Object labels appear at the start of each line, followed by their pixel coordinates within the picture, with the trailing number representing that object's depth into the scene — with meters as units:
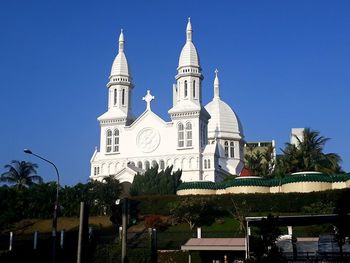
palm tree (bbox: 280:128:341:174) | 65.06
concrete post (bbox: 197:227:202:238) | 39.25
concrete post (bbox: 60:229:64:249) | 37.08
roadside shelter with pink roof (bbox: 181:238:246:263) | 35.12
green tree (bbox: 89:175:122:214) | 59.53
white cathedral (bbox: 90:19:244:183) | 82.19
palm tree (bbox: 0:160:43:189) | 76.19
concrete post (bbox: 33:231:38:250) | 38.11
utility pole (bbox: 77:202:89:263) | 13.45
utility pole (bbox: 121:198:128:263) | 14.64
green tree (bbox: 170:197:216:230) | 48.88
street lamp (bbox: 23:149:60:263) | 28.55
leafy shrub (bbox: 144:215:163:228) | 47.06
